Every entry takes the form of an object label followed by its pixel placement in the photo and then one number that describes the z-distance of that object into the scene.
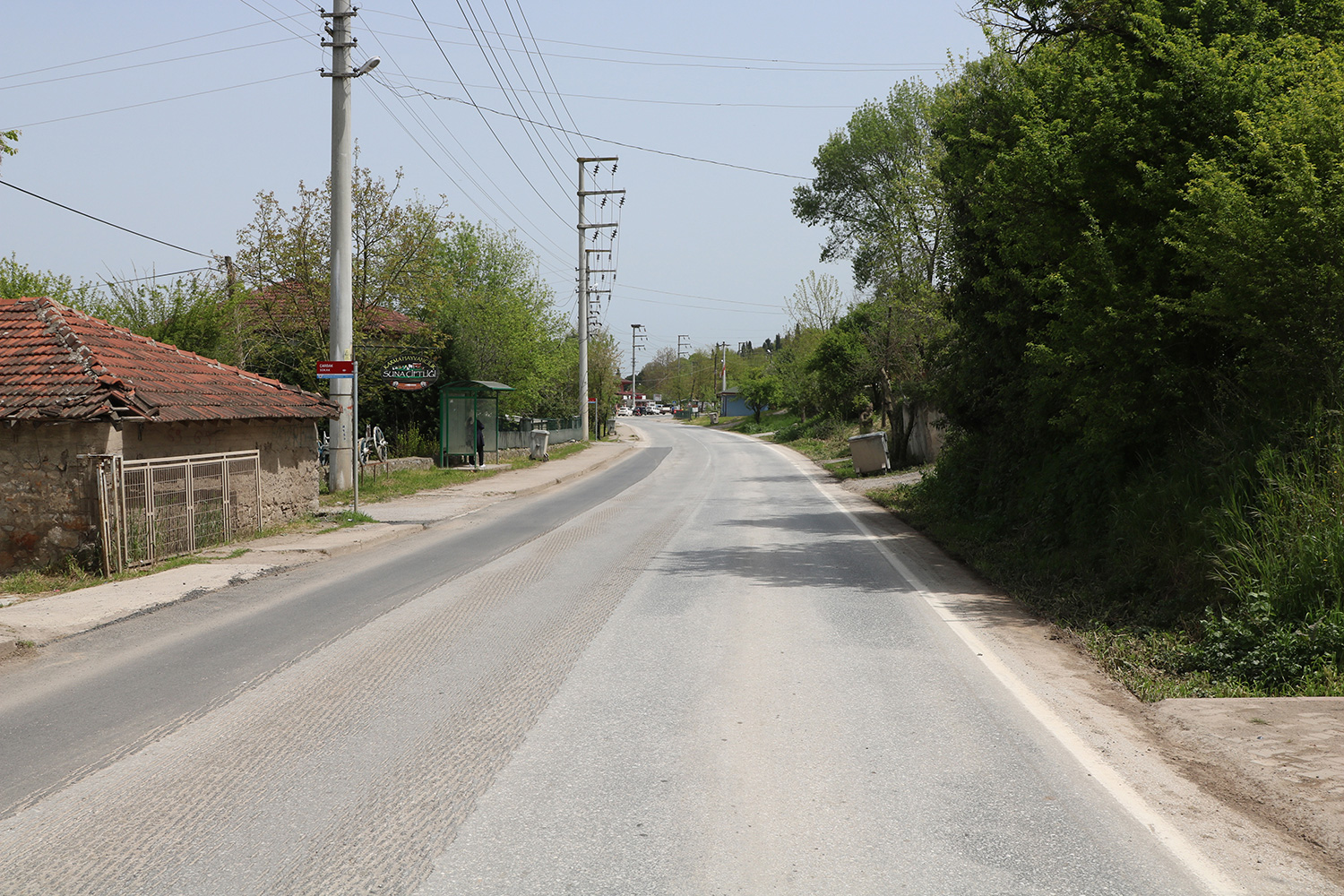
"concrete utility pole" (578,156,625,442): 49.66
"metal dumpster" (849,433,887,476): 28.44
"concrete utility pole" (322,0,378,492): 19.31
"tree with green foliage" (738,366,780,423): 86.69
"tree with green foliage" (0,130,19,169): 10.45
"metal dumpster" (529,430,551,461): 39.56
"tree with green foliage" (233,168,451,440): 26.06
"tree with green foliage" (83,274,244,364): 28.81
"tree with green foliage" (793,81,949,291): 27.39
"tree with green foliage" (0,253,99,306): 27.02
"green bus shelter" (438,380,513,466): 30.94
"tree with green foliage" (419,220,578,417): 37.69
